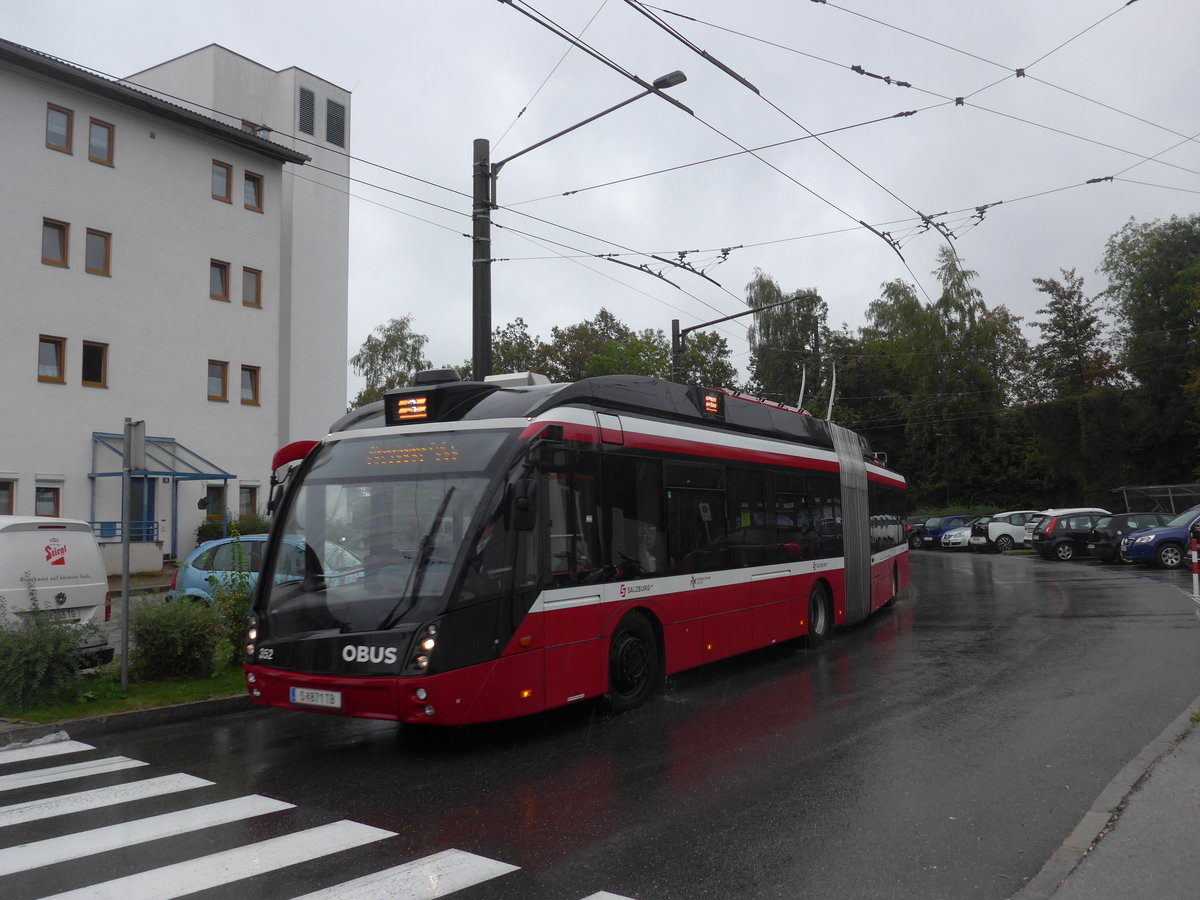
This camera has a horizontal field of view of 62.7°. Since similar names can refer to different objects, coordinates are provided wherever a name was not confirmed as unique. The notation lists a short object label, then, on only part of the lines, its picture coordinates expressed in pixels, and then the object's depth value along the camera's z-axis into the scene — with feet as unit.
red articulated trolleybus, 23.18
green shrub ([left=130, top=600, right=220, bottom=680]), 32.94
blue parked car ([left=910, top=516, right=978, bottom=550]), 155.84
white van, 32.27
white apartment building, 85.40
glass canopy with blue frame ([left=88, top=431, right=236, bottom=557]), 89.66
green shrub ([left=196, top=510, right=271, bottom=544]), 94.99
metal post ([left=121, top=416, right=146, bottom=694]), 30.94
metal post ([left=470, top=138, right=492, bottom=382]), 40.04
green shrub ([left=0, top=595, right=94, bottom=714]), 28.71
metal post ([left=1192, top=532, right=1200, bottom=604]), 57.00
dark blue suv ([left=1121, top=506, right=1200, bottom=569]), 88.74
